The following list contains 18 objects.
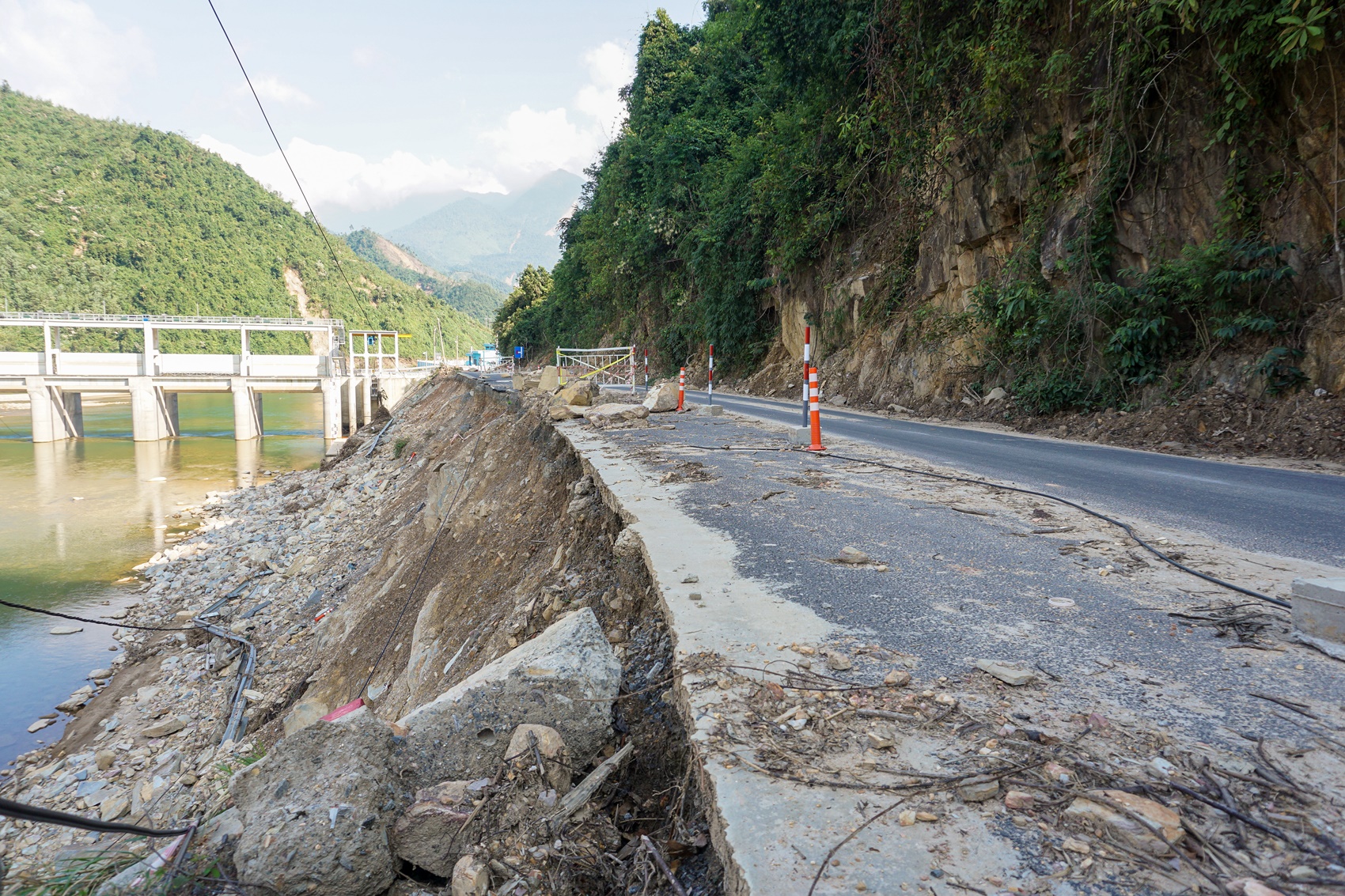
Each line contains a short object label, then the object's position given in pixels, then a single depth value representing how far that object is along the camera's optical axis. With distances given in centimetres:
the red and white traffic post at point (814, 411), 808
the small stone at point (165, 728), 828
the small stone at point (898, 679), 239
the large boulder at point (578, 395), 1310
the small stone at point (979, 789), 177
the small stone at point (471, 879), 193
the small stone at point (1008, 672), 237
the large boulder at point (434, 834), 213
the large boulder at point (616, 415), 1082
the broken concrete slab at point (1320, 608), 262
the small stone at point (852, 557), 381
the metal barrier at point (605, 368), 2748
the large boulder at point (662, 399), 1215
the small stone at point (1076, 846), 158
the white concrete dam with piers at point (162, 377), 4331
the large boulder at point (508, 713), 250
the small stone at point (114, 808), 667
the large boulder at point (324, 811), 205
